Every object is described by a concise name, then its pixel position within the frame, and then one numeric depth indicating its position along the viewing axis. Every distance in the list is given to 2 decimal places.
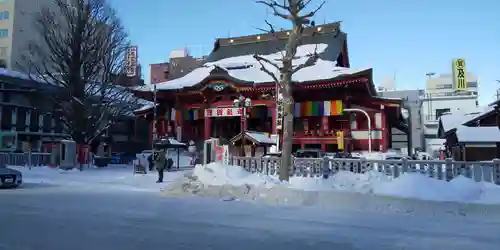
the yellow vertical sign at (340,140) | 28.44
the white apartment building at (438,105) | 49.38
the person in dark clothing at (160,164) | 17.89
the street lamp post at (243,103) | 23.83
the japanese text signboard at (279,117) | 25.12
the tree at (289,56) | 14.51
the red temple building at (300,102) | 29.53
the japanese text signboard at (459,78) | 49.98
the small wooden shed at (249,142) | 20.48
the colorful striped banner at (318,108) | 29.66
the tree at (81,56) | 26.70
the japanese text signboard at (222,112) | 31.28
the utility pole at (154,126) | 31.58
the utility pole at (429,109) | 52.72
